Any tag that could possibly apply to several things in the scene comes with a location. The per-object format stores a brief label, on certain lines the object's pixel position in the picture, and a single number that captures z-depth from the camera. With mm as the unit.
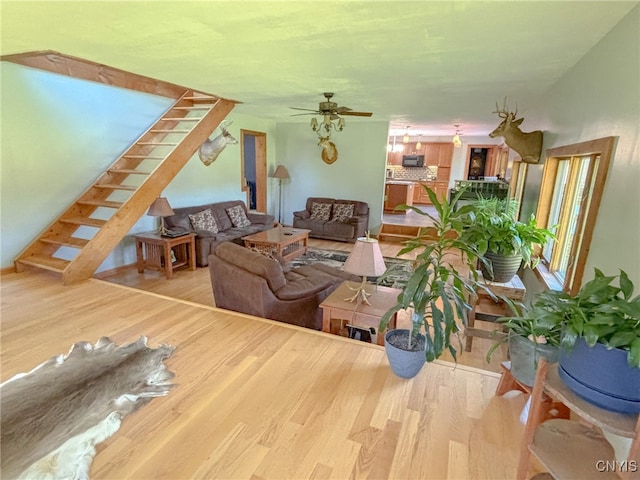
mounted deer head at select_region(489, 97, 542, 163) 3357
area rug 5432
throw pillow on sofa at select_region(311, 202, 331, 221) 7184
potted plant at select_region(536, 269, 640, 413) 1008
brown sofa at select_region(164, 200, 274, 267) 5035
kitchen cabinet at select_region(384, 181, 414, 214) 9344
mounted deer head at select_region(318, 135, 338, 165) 7211
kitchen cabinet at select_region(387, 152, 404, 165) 11462
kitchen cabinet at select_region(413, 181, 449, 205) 10727
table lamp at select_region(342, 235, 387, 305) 2383
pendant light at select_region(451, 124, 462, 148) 7543
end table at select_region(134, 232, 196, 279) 4410
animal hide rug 1493
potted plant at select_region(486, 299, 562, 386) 1318
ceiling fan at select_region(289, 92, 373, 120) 3795
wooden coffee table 5074
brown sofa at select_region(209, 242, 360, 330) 2803
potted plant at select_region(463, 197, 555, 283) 2180
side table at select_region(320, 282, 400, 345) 2468
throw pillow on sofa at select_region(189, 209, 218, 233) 5282
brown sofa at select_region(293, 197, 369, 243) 6727
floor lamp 7539
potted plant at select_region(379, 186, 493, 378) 1787
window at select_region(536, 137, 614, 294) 1911
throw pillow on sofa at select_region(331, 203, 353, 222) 7027
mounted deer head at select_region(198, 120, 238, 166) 5515
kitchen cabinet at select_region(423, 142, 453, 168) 10539
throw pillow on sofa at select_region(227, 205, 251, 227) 6070
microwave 10836
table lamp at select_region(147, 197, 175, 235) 4441
